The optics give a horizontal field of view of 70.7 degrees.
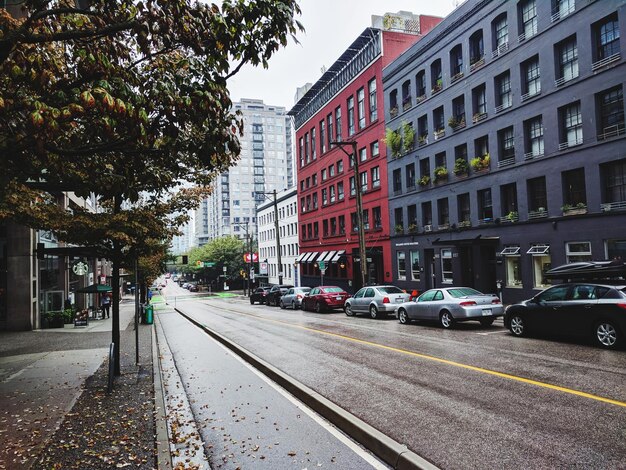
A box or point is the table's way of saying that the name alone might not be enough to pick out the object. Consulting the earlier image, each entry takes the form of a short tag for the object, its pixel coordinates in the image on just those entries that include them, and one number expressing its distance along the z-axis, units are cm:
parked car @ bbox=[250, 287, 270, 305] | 3966
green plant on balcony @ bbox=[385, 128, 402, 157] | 3195
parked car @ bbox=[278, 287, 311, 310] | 3059
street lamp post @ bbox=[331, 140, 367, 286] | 2450
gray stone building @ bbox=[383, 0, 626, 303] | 1822
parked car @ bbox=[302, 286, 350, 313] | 2586
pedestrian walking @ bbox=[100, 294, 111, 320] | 2889
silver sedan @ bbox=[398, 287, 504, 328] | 1458
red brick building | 3506
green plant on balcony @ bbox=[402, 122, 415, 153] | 3072
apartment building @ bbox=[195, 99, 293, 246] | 13875
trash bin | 2352
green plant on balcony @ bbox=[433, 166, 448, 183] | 2738
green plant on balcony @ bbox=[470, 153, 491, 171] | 2420
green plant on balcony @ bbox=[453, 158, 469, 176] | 2580
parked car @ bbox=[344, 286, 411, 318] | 2016
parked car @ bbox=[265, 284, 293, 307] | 3632
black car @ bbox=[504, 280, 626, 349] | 992
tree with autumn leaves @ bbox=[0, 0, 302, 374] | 480
